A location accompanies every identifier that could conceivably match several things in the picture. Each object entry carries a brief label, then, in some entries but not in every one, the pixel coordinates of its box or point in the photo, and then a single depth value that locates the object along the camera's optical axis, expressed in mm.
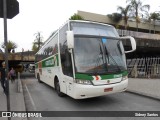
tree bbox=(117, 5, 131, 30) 24538
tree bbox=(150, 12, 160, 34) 30431
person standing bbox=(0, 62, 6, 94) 6270
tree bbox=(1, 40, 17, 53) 36235
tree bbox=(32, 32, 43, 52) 32926
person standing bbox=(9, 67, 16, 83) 10198
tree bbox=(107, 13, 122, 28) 27745
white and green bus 4308
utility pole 2839
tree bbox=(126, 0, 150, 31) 23771
